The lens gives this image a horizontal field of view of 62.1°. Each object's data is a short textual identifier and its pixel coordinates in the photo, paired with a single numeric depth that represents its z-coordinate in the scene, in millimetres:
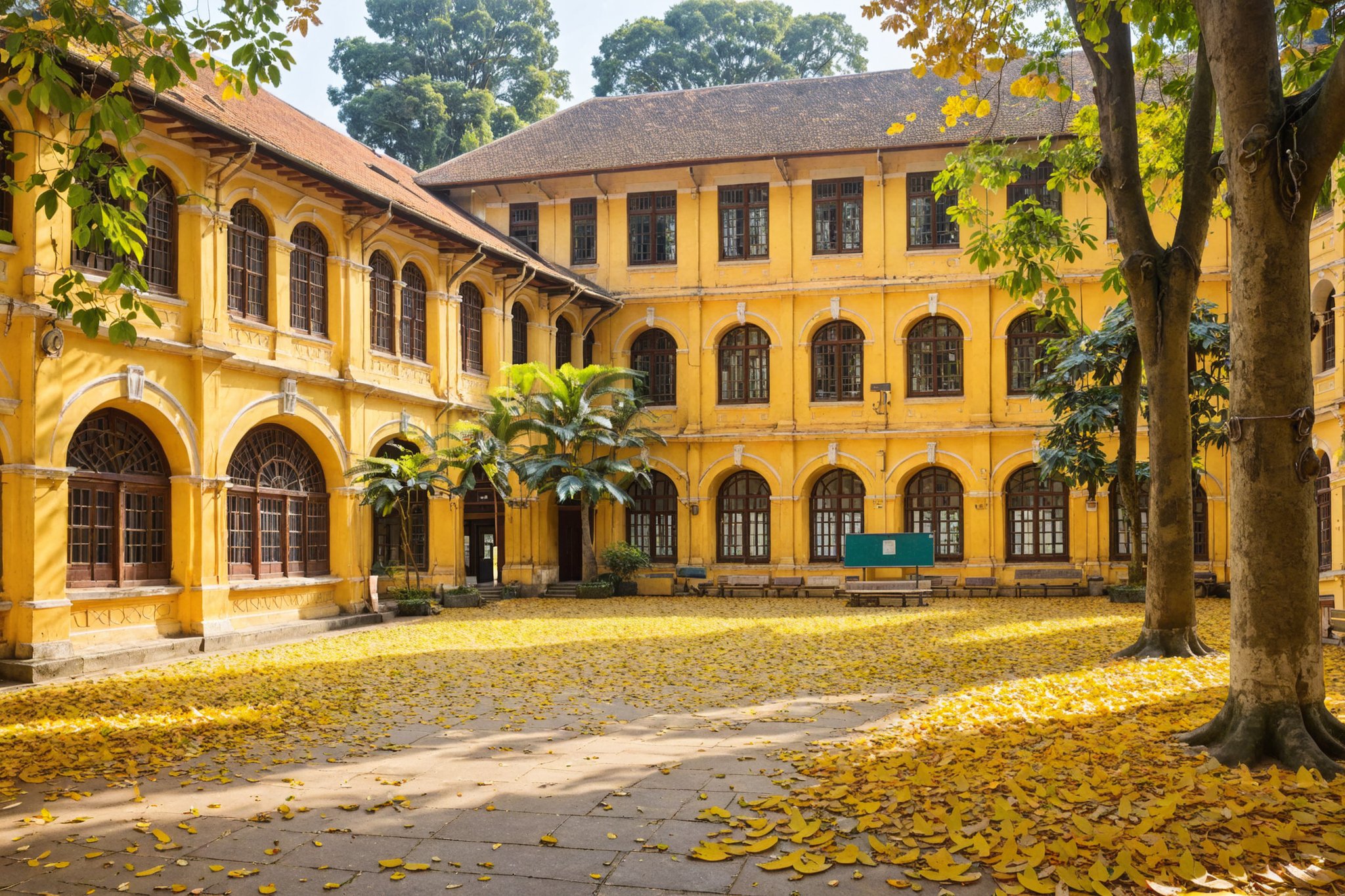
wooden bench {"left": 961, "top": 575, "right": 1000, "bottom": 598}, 24766
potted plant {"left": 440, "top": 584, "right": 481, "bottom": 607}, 21984
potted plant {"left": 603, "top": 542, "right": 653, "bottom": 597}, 25344
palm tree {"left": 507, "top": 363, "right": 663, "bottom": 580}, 23594
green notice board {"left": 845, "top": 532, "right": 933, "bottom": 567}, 23266
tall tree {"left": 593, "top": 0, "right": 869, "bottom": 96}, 43250
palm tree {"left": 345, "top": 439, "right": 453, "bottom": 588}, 19078
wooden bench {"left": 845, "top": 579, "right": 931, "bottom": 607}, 21734
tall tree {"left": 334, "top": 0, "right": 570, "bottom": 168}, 41938
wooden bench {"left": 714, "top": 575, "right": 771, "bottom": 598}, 25406
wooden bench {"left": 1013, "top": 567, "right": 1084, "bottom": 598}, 24672
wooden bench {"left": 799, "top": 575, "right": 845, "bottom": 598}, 24750
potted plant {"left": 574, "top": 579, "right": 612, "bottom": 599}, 24578
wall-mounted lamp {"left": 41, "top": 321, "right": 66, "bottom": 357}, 13078
